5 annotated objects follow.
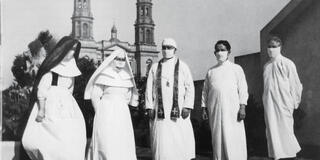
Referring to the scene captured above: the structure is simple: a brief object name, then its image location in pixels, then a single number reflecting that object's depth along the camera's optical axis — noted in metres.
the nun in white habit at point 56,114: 6.90
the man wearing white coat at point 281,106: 7.96
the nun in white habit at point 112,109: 7.28
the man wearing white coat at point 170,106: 7.46
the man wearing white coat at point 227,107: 7.59
